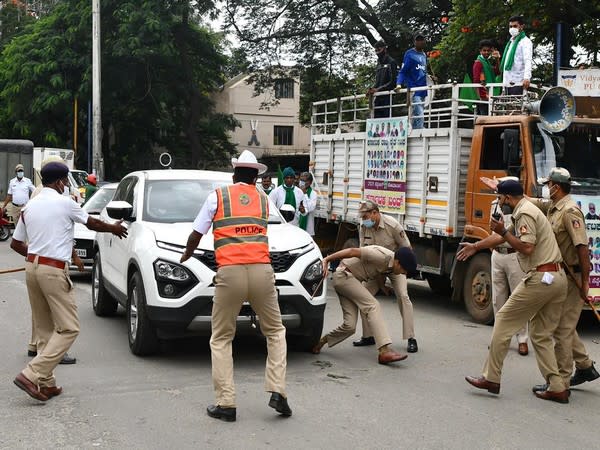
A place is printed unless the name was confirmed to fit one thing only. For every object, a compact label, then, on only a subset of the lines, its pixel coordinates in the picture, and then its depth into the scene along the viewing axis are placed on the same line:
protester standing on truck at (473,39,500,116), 11.82
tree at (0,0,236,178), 31.80
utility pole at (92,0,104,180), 26.78
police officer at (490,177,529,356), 8.73
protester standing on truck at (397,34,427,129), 13.10
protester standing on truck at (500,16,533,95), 10.74
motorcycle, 21.20
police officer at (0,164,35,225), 19.83
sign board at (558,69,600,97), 10.80
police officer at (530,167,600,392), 6.67
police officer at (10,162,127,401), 6.22
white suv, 7.20
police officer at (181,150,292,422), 5.75
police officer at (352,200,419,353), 8.34
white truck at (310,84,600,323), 9.71
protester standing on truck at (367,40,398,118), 13.11
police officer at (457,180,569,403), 6.39
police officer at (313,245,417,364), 7.65
